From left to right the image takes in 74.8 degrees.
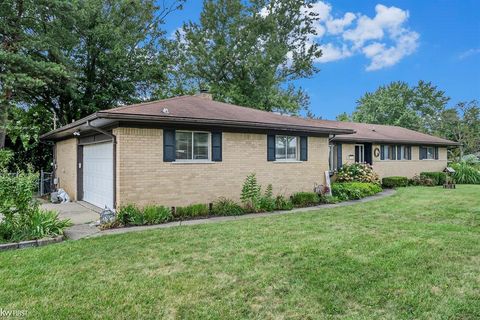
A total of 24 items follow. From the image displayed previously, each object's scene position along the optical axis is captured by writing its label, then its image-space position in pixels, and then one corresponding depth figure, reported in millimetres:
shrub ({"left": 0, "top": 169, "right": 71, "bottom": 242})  6316
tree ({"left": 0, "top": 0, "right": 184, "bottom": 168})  15219
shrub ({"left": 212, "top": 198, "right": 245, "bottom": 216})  9625
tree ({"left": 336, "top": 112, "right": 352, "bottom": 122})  44375
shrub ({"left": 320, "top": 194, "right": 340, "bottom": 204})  11993
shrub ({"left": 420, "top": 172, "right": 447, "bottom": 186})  19078
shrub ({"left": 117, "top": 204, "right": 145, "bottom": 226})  8094
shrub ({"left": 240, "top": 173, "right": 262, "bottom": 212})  10164
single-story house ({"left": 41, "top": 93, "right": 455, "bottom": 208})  8773
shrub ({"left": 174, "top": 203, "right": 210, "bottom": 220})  9055
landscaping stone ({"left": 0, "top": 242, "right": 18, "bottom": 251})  5866
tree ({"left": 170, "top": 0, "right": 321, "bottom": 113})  25500
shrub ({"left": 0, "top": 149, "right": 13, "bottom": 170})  7332
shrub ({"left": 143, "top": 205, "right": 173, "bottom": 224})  8258
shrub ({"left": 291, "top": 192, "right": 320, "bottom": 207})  11422
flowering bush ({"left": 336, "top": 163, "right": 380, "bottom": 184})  15586
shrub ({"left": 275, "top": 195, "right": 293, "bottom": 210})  10594
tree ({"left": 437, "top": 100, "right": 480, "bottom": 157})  35000
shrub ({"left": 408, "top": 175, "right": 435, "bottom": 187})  18688
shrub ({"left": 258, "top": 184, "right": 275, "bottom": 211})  10301
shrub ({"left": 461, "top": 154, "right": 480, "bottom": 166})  26562
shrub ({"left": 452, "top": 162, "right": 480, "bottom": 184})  19867
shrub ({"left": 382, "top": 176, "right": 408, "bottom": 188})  17359
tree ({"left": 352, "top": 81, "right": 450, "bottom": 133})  39250
